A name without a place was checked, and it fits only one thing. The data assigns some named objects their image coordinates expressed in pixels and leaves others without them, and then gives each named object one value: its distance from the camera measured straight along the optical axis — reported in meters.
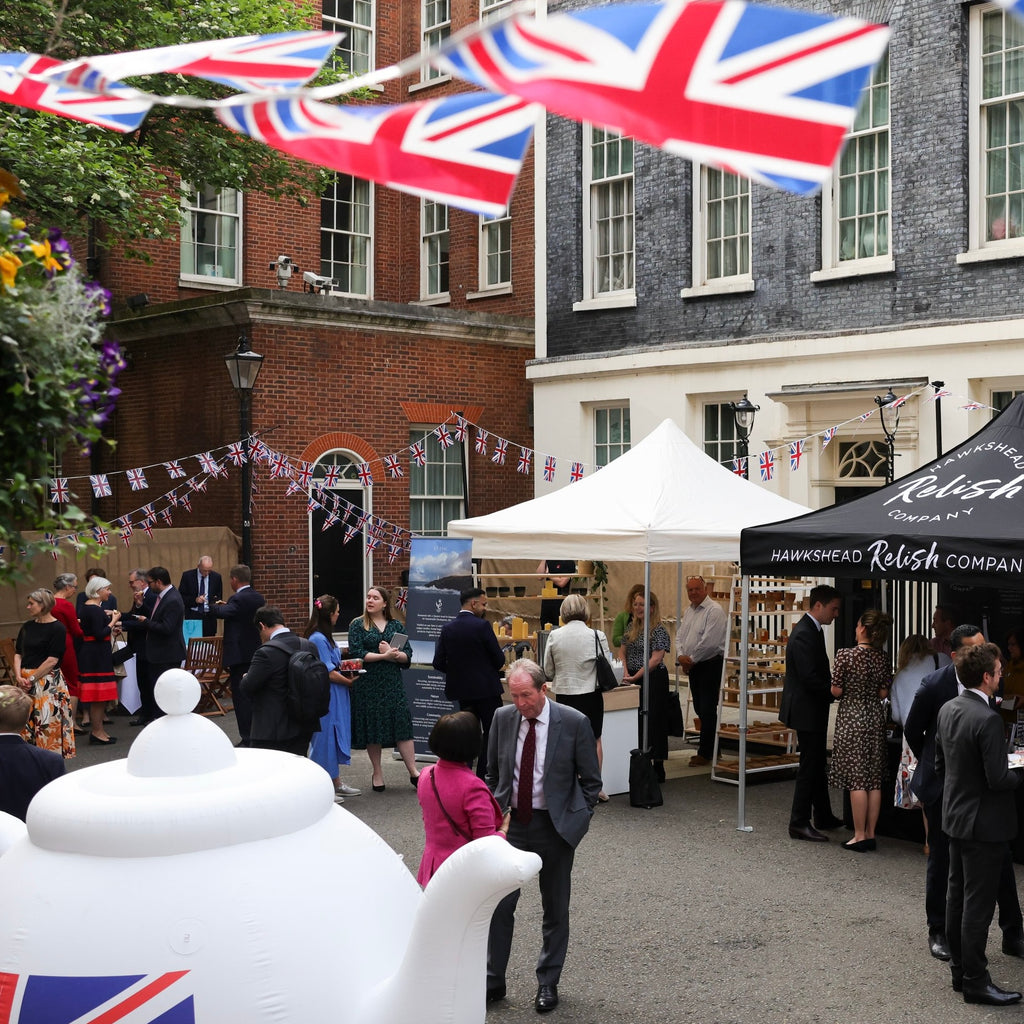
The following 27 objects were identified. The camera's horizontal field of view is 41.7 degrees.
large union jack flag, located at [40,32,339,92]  3.91
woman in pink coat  5.85
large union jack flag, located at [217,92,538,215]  3.62
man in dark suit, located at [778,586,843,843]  10.04
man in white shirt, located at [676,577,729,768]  13.01
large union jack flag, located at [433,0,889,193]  3.19
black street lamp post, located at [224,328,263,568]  15.99
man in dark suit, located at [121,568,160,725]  15.02
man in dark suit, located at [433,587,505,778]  11.30
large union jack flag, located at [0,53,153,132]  4.15
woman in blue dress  10.91
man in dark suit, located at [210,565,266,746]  14.02
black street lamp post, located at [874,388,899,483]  14.93
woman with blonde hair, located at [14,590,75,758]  11.38
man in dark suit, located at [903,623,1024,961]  7.21
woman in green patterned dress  11.64
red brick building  18.88
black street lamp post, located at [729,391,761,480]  15.88
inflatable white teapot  3.57
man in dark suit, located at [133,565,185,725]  14.54
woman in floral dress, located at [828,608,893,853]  9.75
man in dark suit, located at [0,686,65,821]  6.18
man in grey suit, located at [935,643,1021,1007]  6.54
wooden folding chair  16.17
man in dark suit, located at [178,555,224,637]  16.59
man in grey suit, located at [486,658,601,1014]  6.75
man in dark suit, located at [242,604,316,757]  9.70
